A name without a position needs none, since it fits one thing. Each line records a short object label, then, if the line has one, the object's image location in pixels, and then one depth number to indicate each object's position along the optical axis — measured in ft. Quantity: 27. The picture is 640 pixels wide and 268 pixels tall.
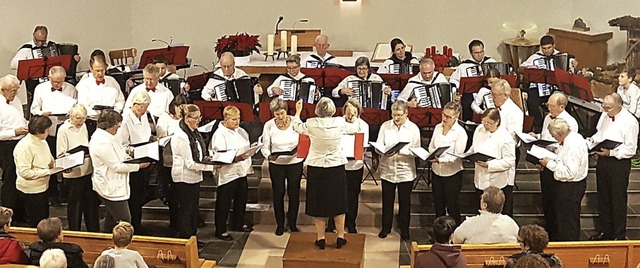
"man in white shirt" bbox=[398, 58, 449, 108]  28.40
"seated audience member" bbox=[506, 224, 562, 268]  16.19
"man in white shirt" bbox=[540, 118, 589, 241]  22.54
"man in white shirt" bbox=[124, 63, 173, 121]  27.07
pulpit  41.63
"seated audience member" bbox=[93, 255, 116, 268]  15.88
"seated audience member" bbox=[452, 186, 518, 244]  18.76
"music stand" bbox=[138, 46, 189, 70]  32.86
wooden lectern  41.55
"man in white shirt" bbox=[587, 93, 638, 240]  23.89
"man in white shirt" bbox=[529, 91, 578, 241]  23.62
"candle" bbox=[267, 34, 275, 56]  35.79
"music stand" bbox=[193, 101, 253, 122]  25.34
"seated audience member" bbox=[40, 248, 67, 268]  15.74
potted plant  36.63
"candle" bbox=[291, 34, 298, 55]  36.52
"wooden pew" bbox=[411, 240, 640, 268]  18.37
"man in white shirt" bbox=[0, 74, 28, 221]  25.25
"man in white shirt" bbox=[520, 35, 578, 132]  31.53
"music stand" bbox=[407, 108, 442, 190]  25.84
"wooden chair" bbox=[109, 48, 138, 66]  39.29
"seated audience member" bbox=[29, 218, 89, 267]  17.39
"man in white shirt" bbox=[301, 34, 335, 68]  32.86
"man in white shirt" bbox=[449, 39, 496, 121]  31.12
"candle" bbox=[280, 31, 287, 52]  37.01
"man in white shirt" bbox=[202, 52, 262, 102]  29.55
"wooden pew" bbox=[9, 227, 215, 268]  19.29
